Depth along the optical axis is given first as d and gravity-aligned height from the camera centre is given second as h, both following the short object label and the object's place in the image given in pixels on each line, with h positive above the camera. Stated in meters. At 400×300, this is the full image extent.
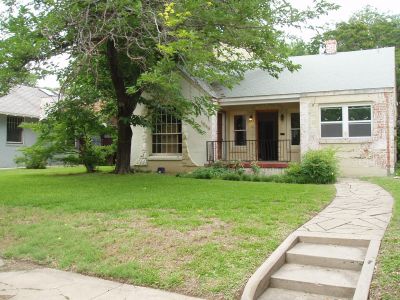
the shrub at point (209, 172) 14.97 -0.65
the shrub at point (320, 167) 13.19 -0.44
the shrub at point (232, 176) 14.41 -0.76
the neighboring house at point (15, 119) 23.59 +2.16
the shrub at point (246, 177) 14.33 -0.79
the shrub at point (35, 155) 16.92 +0.03
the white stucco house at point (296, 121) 15.18 +1.31
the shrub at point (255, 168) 15.30 -0.52
